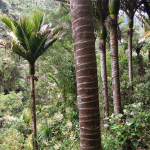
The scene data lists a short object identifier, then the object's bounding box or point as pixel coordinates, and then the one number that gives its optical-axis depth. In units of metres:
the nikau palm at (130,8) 6.06
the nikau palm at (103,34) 4.85
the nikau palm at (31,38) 4.23
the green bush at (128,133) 1.79
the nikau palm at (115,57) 3.72
